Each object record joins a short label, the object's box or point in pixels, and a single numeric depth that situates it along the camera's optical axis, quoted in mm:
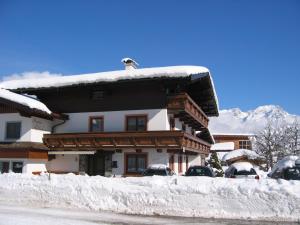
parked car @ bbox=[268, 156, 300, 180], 15617
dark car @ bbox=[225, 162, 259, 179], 19859
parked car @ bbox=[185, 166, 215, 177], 21798
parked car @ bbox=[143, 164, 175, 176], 20359
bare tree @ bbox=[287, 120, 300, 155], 54675
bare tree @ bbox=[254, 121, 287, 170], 52031
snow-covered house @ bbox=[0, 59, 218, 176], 25156
